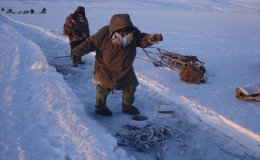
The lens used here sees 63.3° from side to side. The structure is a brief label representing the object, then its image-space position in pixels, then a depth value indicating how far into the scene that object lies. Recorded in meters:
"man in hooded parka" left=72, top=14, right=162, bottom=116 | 2.96
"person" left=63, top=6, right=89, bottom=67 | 6.57
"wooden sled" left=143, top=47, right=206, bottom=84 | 5.28
